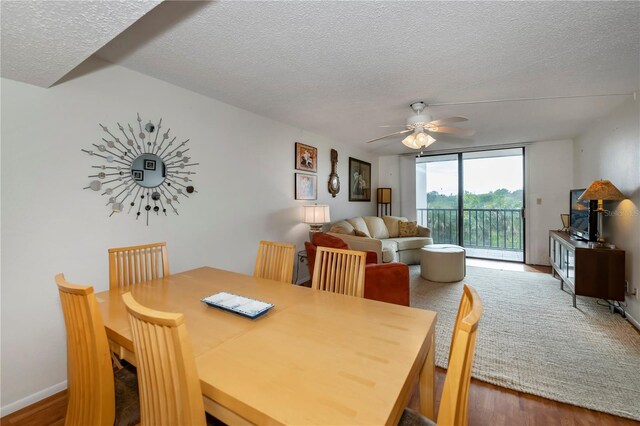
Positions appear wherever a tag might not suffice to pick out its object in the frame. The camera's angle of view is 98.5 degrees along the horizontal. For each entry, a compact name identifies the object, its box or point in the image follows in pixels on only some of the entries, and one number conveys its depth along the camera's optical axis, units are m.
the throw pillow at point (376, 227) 5.29
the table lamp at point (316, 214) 3.85
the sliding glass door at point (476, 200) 5.63
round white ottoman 4.11
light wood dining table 0.77
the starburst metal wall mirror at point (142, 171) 2.12
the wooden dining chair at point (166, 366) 0.75
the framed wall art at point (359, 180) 5.49
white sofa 3.98
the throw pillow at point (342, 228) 4.36
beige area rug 1.84
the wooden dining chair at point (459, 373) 0.69
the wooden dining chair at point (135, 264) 1.79
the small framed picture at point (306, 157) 4.09
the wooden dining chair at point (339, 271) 1.72
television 3.21
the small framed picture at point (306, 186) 4.11
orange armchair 2.51
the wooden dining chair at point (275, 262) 2.05
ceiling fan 2.92
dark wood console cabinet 2.80
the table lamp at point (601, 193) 2.84
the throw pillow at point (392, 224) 5.61
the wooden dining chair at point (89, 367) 1.02
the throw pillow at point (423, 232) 5.47
